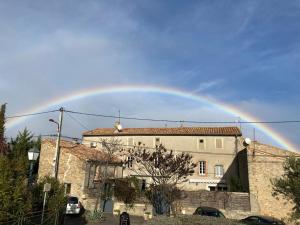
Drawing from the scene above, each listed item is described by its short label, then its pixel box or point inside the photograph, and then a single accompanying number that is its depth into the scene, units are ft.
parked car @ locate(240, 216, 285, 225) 51.99
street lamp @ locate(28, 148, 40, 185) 38.93
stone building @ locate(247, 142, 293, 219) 72.31
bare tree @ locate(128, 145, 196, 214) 74.23
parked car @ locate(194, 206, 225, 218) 57.00
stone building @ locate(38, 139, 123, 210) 76.98
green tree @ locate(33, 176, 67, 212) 40.55
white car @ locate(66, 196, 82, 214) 64.39
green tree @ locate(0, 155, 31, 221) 31.00
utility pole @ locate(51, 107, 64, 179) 71.69
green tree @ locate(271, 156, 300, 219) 30.43
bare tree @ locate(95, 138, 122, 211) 77.51
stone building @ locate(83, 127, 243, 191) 106.37
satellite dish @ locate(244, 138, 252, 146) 83.16
